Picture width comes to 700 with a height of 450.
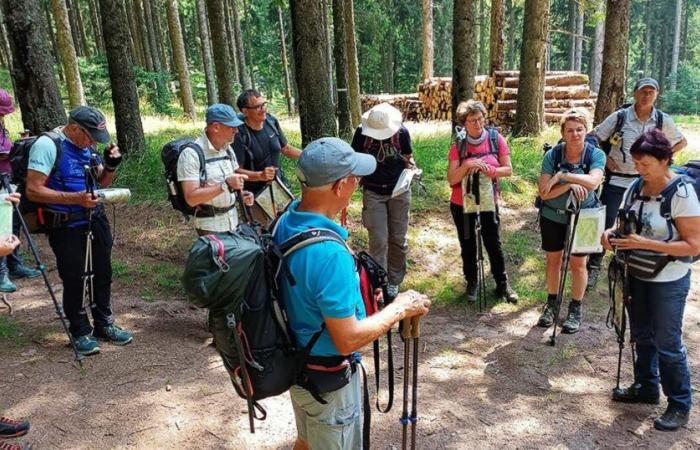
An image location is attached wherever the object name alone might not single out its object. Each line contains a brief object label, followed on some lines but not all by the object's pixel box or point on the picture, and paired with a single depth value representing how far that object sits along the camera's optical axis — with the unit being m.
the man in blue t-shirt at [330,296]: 2.13
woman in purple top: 5.72
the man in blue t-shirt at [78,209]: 4.25
